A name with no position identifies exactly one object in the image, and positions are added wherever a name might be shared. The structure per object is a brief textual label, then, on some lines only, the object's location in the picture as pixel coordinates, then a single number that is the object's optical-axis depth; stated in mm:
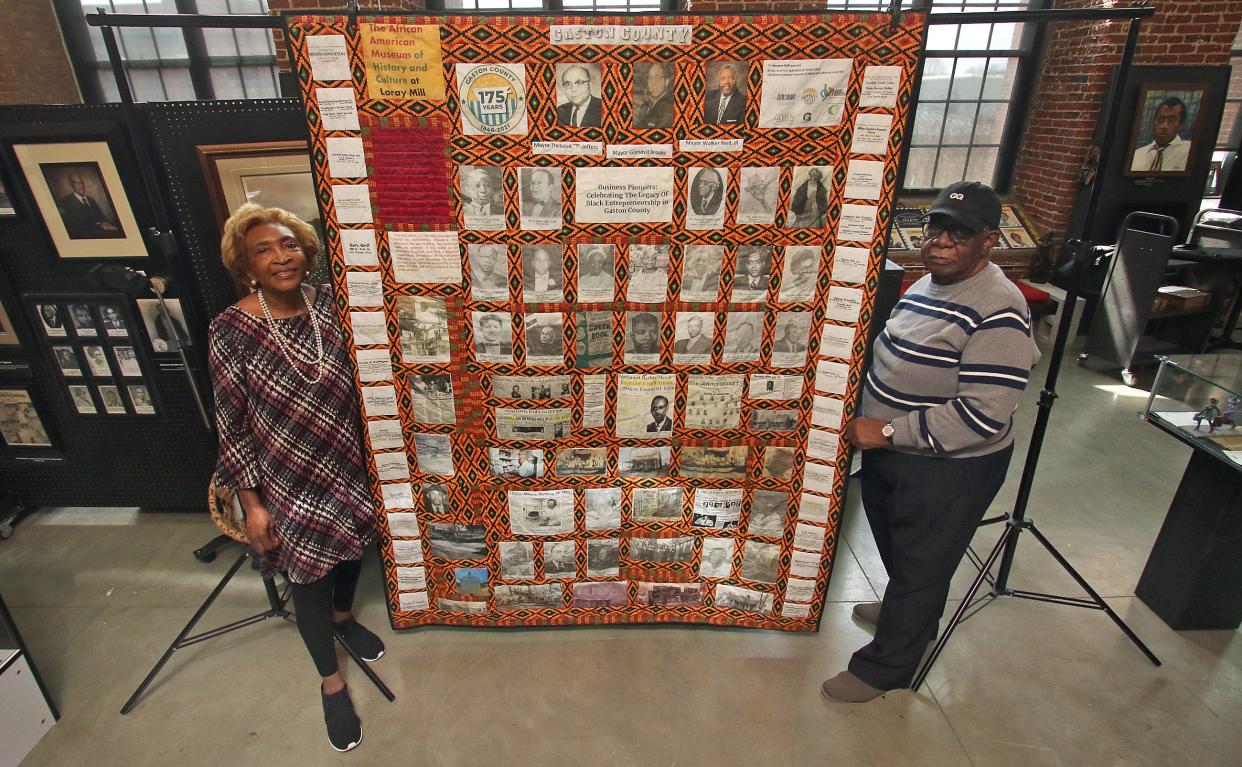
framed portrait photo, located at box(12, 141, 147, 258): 2516
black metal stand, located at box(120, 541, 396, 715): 2240
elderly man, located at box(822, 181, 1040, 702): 1769
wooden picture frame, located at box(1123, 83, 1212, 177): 5121
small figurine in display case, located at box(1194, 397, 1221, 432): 2375
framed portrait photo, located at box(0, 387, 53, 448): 2969
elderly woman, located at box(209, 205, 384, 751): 1810
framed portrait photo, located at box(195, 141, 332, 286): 2424
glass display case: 2334
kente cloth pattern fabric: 1753
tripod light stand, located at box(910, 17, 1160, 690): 2041
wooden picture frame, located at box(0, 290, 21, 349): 2775
